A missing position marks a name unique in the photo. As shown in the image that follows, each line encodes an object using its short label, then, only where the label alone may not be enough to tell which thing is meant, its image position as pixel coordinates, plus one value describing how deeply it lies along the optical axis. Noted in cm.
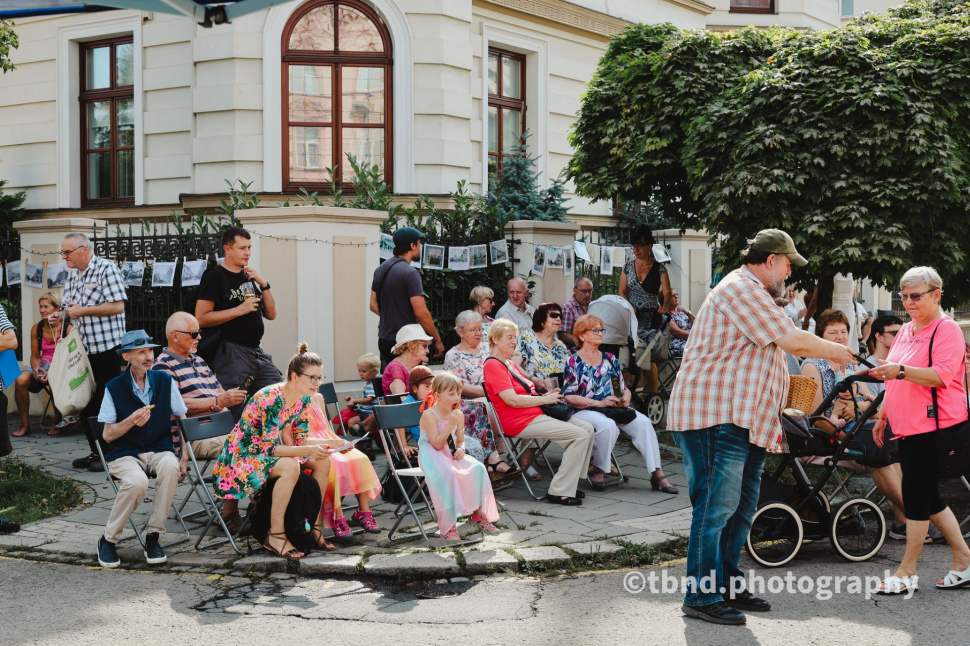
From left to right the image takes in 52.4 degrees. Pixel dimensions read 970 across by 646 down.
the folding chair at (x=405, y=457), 667
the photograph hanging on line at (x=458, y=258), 1159
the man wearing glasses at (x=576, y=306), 1138
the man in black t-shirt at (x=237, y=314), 801
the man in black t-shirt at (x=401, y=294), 896
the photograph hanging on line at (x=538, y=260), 1236
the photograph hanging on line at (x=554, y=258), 1251
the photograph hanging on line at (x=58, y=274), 1134
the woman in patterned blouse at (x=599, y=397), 812
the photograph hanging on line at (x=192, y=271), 1043
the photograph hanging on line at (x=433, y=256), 1129
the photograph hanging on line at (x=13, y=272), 1191
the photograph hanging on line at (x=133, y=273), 1083
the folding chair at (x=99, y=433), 644
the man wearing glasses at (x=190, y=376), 714
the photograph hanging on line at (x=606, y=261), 1351
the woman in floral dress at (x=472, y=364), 818
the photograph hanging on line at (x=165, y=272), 1052
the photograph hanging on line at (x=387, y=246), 1077
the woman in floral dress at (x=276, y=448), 631
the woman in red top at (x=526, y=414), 769
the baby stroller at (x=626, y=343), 1102
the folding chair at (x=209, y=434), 646
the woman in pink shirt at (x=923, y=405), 559
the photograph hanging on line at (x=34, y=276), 1148
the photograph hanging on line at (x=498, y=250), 1203
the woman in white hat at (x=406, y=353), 827
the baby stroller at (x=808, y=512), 605
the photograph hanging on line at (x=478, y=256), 1180
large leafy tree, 863
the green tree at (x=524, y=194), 1391
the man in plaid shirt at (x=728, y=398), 504
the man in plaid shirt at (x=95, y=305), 882
